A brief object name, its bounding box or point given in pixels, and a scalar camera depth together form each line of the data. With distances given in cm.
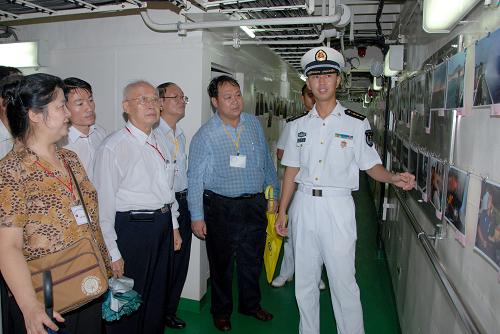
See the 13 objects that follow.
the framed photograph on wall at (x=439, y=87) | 191
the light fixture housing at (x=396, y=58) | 366
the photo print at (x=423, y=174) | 225
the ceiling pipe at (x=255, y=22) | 285
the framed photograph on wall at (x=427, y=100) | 227
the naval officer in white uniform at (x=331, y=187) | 243
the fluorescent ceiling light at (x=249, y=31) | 368
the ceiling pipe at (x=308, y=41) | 382
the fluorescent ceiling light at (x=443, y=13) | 147
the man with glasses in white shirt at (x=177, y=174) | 299
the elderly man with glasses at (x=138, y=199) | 231
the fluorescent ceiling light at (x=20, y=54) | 367
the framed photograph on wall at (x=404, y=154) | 308
